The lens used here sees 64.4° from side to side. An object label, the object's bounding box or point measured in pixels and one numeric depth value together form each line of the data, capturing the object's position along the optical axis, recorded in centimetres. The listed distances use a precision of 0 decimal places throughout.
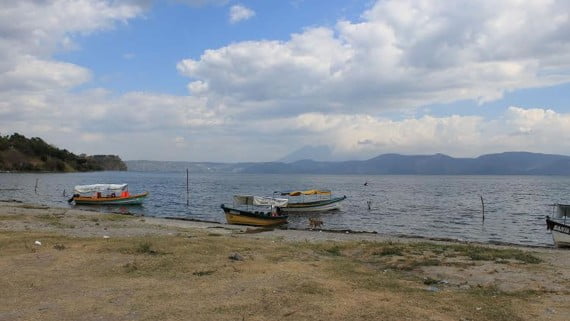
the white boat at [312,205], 5155
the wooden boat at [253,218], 3700
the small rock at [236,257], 1463
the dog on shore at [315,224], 3611
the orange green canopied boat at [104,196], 5838
